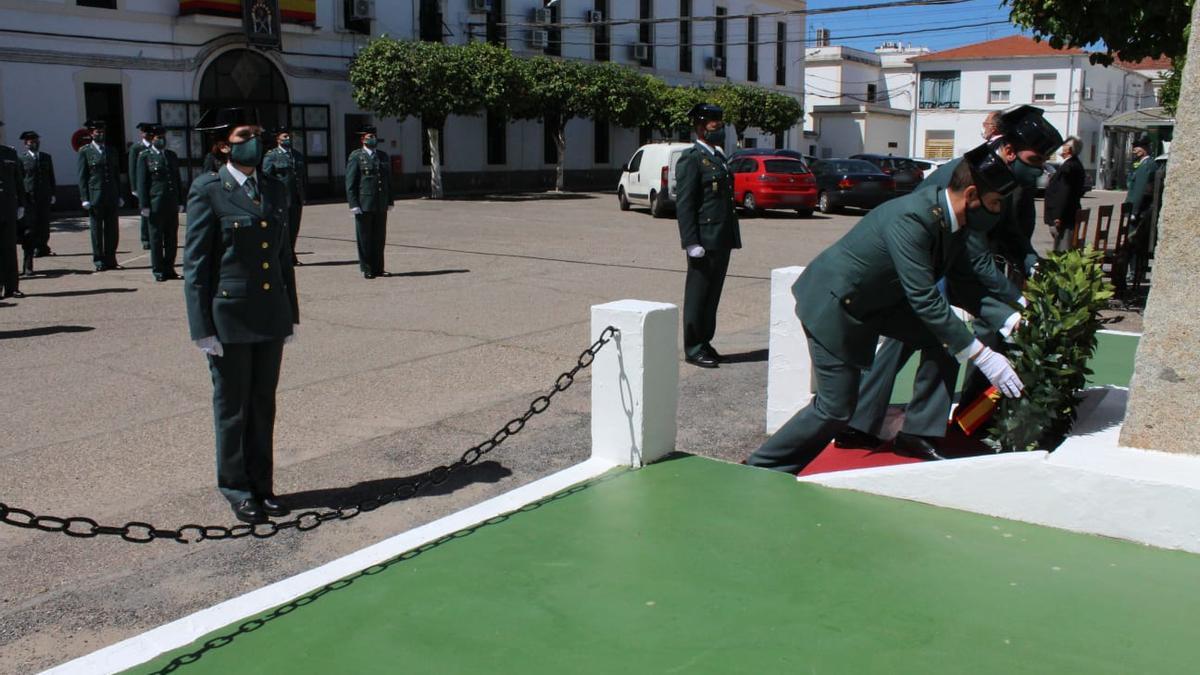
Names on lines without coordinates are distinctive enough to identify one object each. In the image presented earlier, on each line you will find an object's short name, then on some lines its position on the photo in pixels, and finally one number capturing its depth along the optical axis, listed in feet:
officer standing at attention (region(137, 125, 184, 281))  43.74
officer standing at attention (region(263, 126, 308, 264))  42.83
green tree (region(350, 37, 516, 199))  98.99
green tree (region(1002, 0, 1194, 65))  32.01
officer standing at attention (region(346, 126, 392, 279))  44.19
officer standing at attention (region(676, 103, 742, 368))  27.58
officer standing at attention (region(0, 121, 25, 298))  37.60
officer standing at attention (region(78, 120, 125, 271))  45.50
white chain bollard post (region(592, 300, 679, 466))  16.26
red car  83.41
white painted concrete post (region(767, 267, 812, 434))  21.26
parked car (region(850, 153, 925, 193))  102.01
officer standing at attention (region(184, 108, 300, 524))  16.25
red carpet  17.34
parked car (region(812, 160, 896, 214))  90.02
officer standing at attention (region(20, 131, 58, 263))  48.29
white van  83.15
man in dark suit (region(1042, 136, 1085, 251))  36.83
